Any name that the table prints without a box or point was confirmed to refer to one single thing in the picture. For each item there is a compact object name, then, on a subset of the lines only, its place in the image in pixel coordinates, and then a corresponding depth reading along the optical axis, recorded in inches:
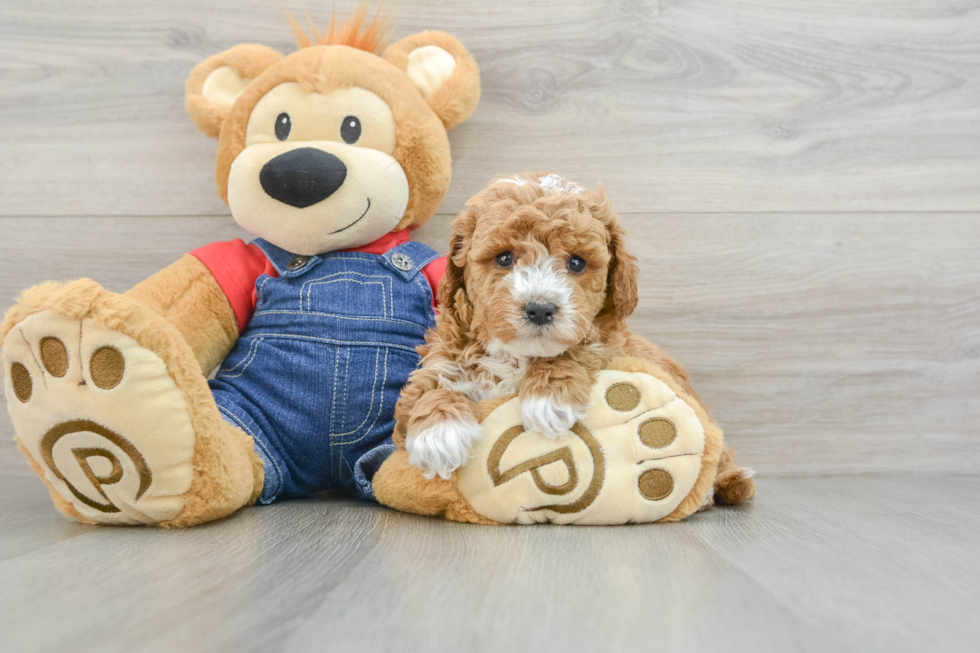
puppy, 29.5
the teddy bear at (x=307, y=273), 33.3
